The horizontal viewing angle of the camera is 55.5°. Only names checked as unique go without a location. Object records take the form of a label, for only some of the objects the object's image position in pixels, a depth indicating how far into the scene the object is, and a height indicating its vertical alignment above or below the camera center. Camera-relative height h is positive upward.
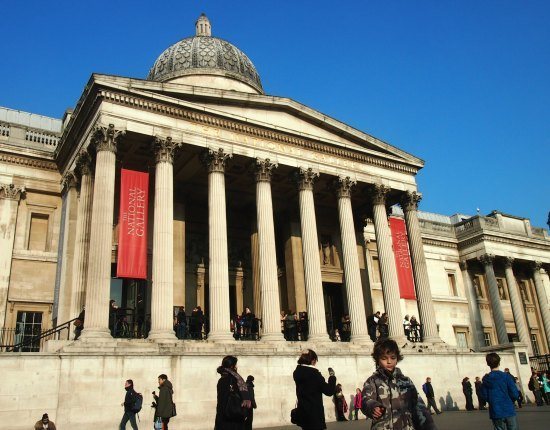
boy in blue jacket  7.32 -0.14
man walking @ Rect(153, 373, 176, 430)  12.24 +0.18
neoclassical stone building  17.67 +8.15
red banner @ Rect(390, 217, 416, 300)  24.27 +6.05
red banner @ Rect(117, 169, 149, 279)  17.41 +6.03
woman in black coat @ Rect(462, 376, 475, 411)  21.11 -0.06
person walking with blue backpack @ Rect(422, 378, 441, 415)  18.77 +0.00
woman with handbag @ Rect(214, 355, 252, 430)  6.36 +0.05
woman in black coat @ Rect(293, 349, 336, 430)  6.37 +0.07
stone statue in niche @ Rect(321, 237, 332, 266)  27.17 +7.41
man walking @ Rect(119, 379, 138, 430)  13.41 +0.26
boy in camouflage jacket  4.56 -0.04
